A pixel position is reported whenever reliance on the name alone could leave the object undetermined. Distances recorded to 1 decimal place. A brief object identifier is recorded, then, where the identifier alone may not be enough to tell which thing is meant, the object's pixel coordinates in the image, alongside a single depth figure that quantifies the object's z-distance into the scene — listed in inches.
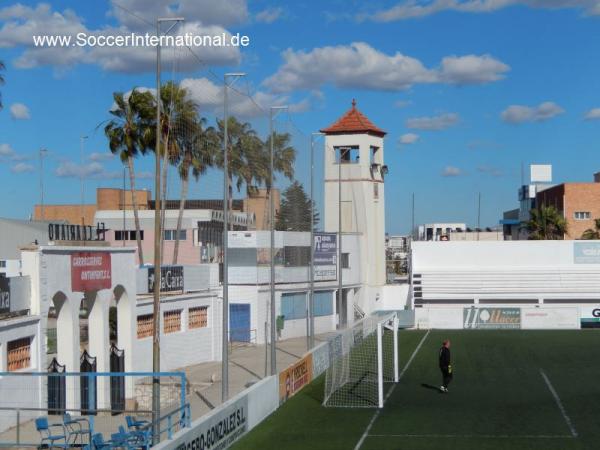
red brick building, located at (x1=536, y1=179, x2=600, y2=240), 3811.5
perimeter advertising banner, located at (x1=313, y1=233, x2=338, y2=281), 2220.7
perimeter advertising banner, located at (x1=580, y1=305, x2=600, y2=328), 2509.8
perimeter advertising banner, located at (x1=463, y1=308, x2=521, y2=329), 2454.1
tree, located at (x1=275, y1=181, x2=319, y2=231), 1644.9
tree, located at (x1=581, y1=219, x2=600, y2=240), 3390.7
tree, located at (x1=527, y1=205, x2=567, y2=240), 3567.9
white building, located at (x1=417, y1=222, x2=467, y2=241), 6653.5
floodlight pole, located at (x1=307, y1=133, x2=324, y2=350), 1539.1
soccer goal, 1167.6
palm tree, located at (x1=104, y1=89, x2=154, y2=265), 1770.4
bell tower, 2549.2
